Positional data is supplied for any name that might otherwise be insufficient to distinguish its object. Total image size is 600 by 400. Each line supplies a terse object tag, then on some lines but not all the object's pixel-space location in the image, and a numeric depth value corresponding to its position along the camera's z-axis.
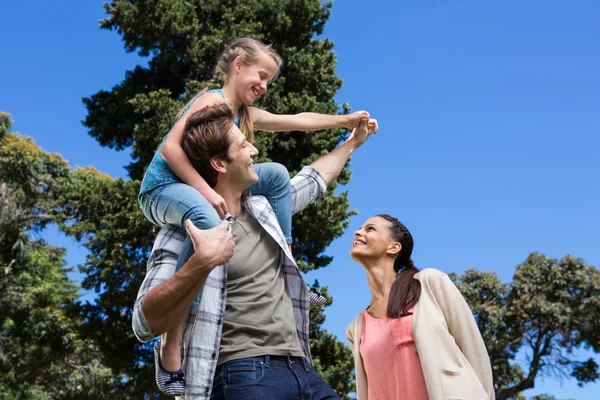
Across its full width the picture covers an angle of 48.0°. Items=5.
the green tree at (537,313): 16.64
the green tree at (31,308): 15.16
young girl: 2.11
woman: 3.10
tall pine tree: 12.22
